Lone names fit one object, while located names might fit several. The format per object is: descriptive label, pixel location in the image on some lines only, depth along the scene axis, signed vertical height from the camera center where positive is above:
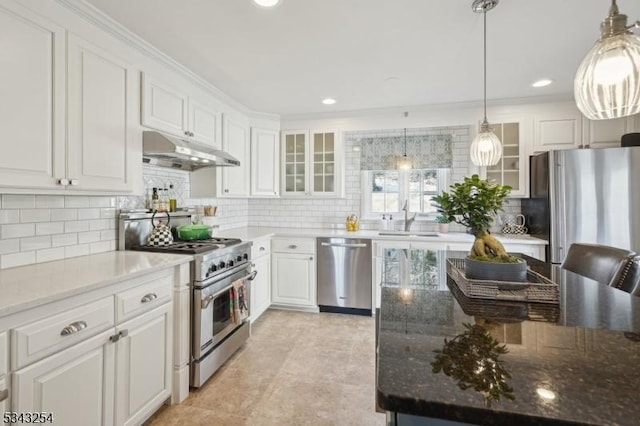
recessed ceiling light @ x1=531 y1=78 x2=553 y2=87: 2.80 +1.25
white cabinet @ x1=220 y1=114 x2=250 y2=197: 3.19 +0.70
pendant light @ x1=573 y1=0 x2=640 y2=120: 0.97 +0.48
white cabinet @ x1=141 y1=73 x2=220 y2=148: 2.15 +0.83
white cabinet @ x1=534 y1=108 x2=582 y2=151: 3.18 +0.90
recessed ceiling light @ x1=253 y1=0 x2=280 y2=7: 1.67 +1.18
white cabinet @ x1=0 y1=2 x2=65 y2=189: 1.36 +0.56
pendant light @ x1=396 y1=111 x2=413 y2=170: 3.70 +0.63
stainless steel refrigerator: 2.67 +0.15
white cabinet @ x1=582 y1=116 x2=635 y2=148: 3.07 +0.86
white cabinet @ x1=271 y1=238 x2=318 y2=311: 3.51 -0.69
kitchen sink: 3.47 -0.22
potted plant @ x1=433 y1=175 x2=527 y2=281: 1.25 -0.02
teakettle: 2.35 -0.17
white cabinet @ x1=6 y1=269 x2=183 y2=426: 1.15 -0.65
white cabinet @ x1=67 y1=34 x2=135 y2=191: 1.64 +0.57
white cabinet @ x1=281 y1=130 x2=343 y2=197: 3.84 +0.66
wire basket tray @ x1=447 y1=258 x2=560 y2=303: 1.12 -0.29
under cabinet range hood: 2.10 +0.48
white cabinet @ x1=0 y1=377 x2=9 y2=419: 1.06 -0.63
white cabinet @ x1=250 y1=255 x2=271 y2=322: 3.14 -0.80
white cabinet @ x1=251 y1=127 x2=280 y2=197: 3.73 +0.66
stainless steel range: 2.04 -0.54
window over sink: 3.89 +0.33
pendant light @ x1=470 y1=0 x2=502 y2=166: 1.94 +0.43
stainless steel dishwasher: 3.39 -0.67
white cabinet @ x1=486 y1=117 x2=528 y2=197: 3.32 +0.62
